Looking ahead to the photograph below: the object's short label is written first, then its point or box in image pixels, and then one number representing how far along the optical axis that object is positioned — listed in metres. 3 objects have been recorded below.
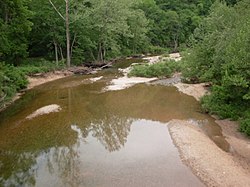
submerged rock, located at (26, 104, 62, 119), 15.89
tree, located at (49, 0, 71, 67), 28.14
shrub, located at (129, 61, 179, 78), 26.09
